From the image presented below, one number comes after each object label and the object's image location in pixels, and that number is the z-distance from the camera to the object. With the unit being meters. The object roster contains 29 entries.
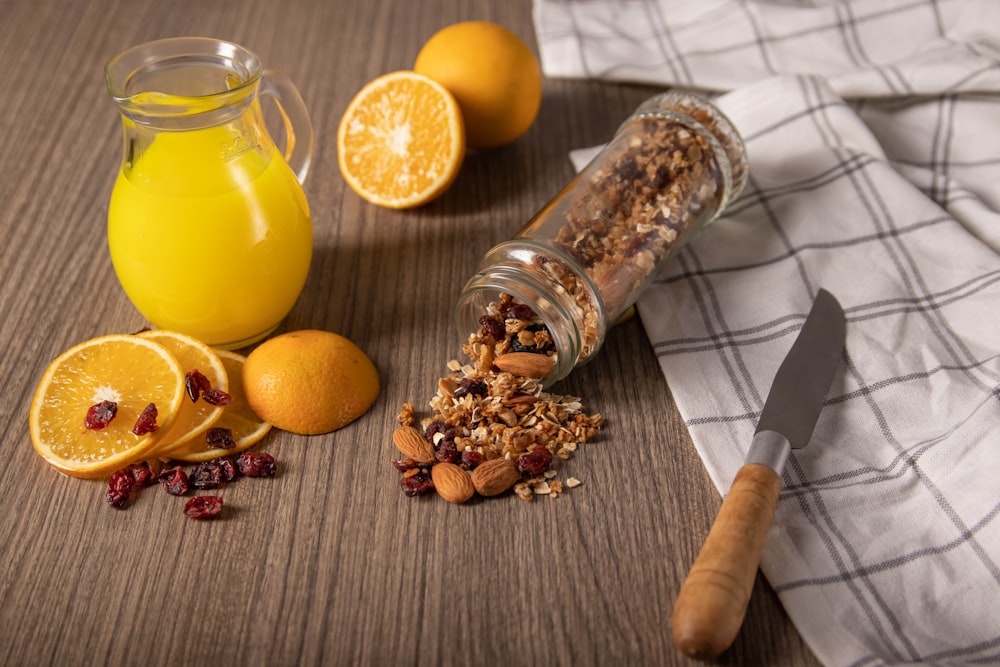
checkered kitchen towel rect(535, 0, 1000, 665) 0.78
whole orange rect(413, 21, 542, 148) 0.94
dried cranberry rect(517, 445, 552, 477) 0.82
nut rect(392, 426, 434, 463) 0.82
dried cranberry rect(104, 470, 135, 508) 0.81
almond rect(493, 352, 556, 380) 0.83
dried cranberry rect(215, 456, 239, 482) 0.82
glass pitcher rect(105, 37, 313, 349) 0.82
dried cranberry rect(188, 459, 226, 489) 0.81
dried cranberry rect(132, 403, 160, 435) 0.80
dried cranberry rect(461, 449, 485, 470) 0.82
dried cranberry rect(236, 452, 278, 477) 0.82
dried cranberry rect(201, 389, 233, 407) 0.82
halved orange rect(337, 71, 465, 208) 0.93
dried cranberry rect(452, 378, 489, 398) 0.84
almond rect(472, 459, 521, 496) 0.81
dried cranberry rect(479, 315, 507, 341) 0.85
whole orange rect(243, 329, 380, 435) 0.83
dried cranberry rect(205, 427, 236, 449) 0.82
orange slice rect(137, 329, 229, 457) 0.82
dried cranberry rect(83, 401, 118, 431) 0.81
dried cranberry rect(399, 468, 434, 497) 0.81
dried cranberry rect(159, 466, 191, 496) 0.81
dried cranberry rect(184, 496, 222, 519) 0.80
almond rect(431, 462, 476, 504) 0.81
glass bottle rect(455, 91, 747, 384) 0.83
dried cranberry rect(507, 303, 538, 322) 0.85
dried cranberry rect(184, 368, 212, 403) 0.82
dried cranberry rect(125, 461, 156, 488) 0.81
